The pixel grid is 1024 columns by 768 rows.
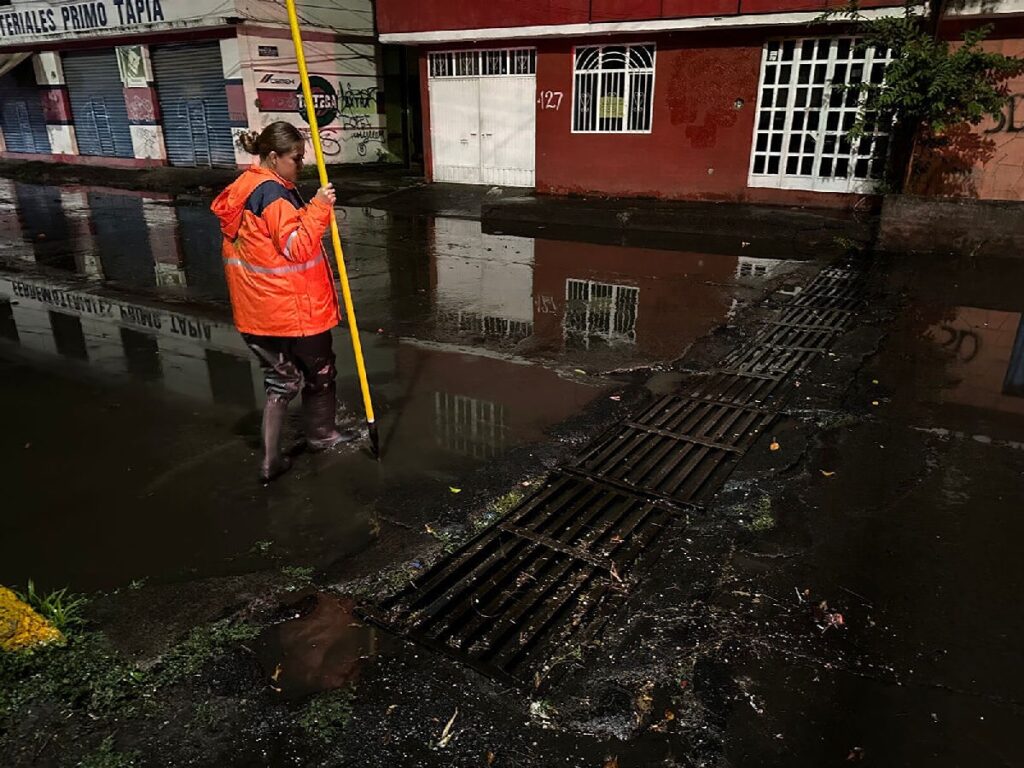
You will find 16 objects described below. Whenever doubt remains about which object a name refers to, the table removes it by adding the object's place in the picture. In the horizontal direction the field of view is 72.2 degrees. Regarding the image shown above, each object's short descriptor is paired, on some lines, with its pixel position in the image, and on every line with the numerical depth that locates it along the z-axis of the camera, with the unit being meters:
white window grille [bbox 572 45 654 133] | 12.42
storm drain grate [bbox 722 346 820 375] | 5.51
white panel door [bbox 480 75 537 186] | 13.78
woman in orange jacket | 3.50
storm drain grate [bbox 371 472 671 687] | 2.79
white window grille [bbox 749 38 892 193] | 10.75
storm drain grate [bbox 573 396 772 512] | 3.93
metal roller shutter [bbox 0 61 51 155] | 21.73
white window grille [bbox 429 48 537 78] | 13.51
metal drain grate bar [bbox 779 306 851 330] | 6.57
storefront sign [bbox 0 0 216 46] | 16.67
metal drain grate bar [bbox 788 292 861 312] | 7.06
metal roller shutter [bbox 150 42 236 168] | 17.45
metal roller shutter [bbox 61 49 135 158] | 19.75
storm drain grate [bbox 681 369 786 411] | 4.93
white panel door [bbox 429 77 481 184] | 14.48
